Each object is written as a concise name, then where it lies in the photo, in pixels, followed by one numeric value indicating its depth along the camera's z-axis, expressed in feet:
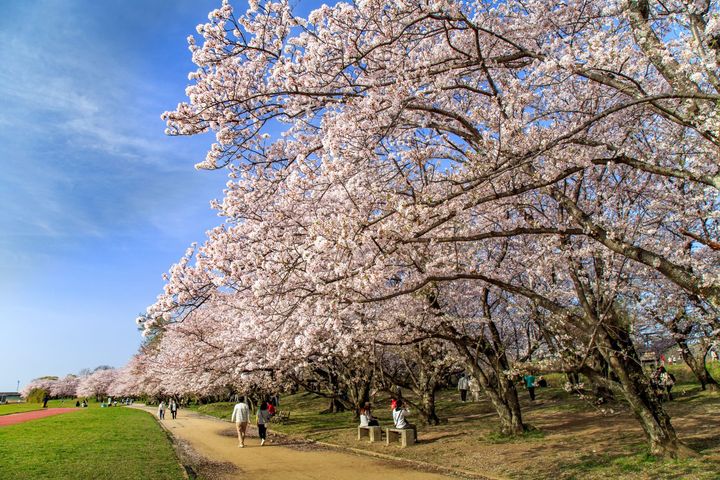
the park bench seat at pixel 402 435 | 45.52
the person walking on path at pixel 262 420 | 54.29
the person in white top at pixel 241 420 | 53.36
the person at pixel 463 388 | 92.53
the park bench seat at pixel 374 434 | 50.16
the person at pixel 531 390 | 79.87
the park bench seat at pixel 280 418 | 82.61
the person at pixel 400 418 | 47.62
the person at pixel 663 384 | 42.10
